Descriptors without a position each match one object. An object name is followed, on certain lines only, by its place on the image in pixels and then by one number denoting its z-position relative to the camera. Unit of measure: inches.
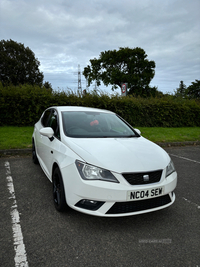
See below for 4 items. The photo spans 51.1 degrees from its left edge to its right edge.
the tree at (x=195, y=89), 2454.5
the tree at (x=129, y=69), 1344.7
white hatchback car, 94.1
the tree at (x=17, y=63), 1149.7
